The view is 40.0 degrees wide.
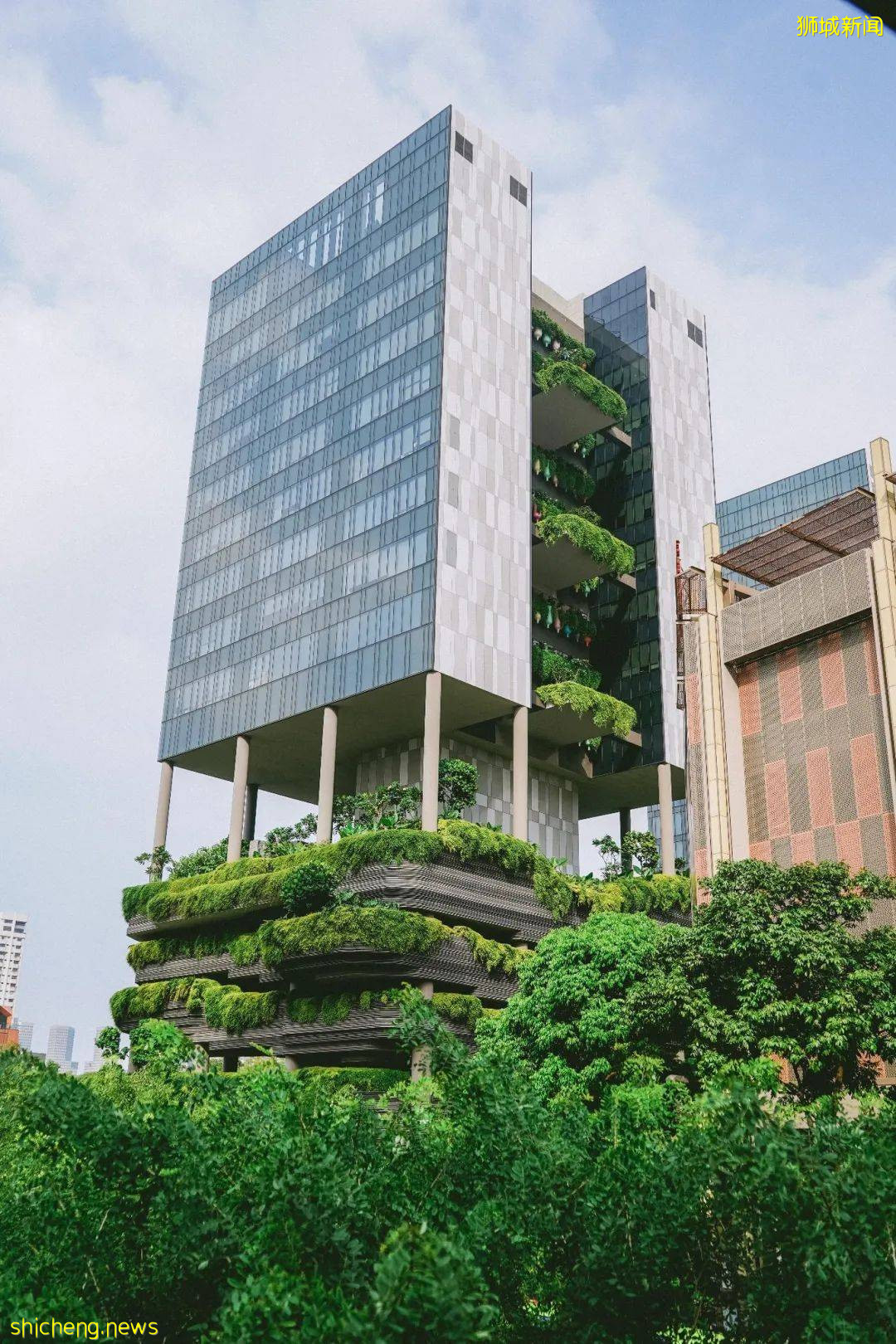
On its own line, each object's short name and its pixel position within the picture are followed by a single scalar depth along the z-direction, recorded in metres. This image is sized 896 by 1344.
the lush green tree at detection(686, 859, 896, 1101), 29.28
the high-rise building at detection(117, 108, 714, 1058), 60.06
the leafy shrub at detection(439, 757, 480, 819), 58.31
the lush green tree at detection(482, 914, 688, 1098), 32.78
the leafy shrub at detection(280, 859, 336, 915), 52.78
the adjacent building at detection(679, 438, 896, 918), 37.78
